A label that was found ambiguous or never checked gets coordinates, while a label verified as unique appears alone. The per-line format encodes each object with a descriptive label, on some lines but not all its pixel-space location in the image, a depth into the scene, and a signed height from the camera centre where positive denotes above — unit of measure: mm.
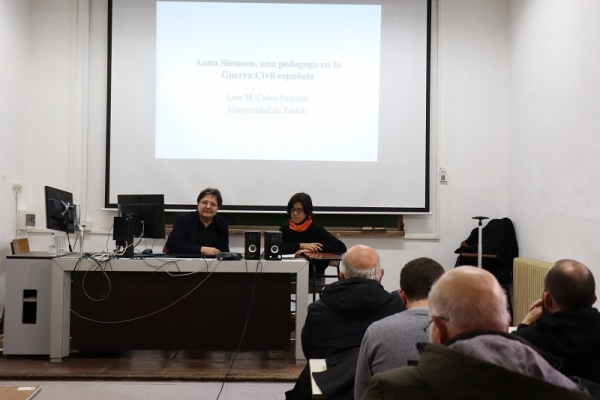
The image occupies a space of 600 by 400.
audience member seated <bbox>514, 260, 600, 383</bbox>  1943 -392
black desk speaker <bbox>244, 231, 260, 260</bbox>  4410 -315
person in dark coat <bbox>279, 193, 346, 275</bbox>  5195 -234
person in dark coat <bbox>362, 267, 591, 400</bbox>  1058 -287
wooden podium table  4359 -778
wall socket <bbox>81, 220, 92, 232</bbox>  6316 -278
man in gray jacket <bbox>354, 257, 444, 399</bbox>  1844 -420
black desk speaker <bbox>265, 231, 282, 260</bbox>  4426 -329
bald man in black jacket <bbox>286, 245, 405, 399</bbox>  2512 -486
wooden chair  5727 -471
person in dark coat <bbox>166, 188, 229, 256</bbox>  4875 -227
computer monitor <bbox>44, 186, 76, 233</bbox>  4293 -91
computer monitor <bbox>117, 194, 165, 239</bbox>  4559 -111
